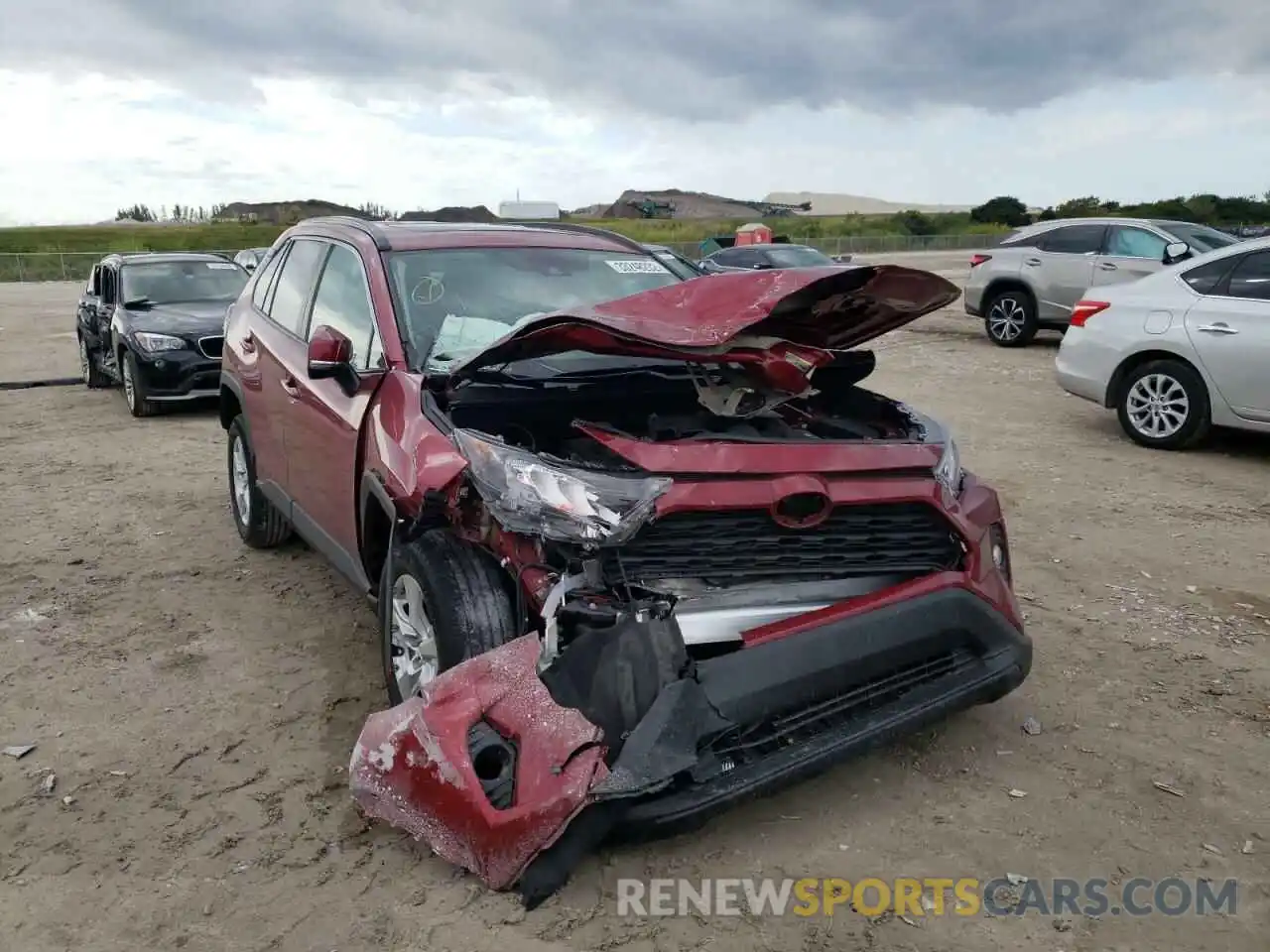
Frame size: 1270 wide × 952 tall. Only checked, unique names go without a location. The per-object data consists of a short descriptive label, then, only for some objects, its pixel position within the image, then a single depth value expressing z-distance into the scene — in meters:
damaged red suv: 2.56
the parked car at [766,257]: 18.95
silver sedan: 7.05
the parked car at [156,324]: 9.95
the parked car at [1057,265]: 12.60
